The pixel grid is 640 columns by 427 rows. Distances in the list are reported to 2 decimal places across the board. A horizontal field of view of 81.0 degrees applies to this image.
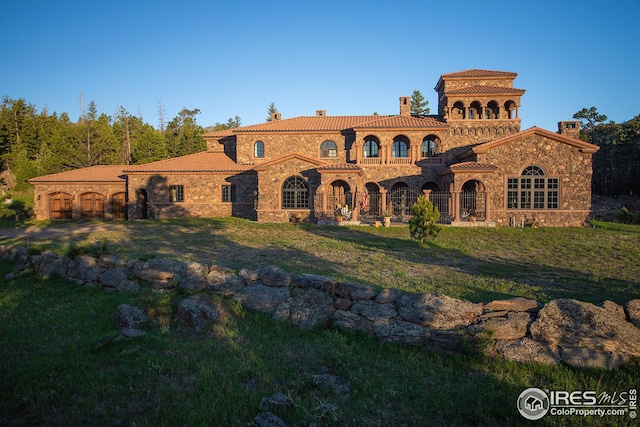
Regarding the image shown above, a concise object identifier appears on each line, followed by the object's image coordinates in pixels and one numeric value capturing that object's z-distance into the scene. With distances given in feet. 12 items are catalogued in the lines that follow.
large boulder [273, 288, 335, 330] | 21.31
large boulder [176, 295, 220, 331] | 21.97
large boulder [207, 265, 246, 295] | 25.31
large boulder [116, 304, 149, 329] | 22.04
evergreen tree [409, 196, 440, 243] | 50.91
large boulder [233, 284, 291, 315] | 23.09
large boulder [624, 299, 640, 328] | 17.53
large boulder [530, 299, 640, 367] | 16.49
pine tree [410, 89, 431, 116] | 219.61
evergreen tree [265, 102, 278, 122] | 305.12
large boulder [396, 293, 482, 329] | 19.12
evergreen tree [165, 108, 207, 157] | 168.45
